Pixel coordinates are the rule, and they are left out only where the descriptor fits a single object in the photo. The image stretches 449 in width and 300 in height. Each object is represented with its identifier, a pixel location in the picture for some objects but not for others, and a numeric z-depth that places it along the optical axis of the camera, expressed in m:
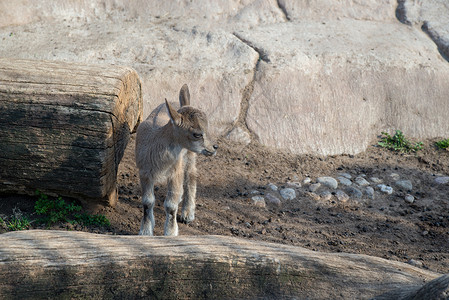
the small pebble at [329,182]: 12.73
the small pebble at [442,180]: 13.13
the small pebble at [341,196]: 12.35
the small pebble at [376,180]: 13.07
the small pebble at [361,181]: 12.90
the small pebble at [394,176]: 13.22
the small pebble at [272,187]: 12.54
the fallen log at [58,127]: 9.43
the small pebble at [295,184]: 12.70
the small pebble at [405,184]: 12.86
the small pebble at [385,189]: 12.66
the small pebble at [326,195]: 12.35
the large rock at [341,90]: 14.55
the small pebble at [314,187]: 12.63
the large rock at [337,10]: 17.64
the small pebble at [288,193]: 12.27
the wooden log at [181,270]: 6.40
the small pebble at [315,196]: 12.34
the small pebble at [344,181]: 12.87
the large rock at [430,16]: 17.25
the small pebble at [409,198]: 12.36
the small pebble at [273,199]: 12.05
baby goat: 10.18
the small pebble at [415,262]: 9.62
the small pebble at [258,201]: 11.93
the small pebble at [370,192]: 12.49
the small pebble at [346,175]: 13.17
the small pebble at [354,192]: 12.45
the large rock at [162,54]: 14.73
